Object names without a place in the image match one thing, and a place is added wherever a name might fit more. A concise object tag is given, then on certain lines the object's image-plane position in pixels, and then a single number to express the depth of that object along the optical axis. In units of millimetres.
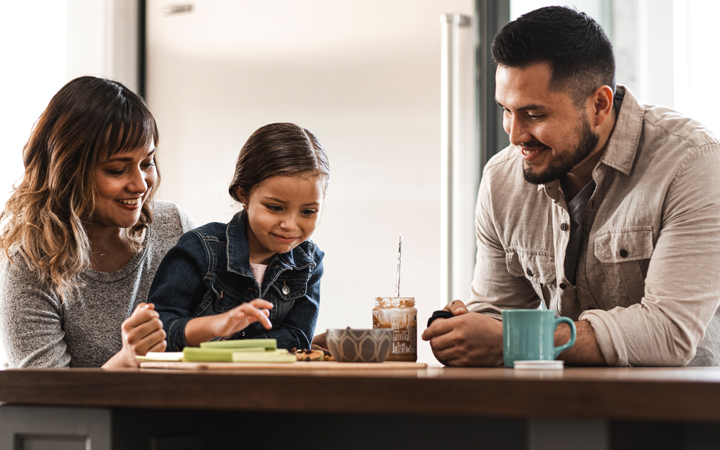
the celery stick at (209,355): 2926
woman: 3533
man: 3328
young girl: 3399
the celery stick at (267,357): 2919
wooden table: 2613
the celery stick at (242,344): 2965
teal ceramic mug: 2957
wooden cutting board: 2868
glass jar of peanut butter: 3160
